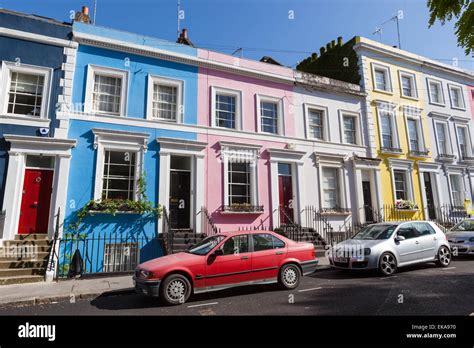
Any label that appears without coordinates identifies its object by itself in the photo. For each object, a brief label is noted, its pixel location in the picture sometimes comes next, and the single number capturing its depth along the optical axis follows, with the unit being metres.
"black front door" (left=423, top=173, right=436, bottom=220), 18.67
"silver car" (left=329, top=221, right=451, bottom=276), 9.03
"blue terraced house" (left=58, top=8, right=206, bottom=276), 11.14
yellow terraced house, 17.61
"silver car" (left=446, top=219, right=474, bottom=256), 11.99
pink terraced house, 13.66
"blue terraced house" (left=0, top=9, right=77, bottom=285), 10.16
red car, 6.73
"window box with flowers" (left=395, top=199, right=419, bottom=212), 17.17
